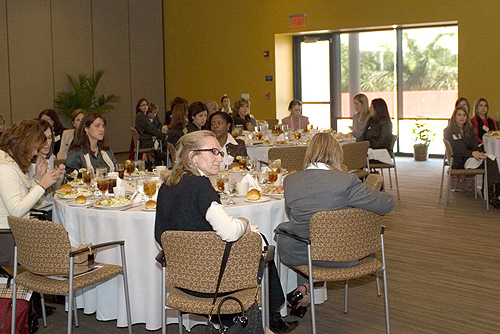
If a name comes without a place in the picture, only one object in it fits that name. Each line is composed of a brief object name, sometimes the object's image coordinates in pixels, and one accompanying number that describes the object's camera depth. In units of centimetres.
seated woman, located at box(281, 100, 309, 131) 1139
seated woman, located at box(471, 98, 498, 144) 963
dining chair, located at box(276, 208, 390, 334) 389
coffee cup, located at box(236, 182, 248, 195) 483
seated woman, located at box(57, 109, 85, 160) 846
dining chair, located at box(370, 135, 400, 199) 883
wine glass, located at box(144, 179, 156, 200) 462
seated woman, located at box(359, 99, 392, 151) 909
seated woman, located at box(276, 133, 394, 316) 402
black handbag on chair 275
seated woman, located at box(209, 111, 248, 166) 696
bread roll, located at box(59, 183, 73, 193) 498
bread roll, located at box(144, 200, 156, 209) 442
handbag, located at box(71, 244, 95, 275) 418
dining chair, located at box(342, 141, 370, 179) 744
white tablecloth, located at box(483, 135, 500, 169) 840
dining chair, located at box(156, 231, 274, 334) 342
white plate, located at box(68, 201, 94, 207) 468
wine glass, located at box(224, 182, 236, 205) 484
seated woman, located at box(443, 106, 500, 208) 834
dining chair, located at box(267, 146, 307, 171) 705
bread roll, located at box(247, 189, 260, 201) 461
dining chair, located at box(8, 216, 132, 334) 377
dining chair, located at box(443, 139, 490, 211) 824
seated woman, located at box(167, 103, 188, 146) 938
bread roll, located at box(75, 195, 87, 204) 469
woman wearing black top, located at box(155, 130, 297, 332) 345
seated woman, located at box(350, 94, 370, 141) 963
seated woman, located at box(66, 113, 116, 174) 598
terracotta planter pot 1321
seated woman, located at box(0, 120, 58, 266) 445
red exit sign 1421
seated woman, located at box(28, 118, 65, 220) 527
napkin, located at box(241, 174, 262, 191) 491
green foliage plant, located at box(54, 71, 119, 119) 1441
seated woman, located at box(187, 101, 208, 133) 827
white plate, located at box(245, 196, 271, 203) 460
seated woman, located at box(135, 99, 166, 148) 1152
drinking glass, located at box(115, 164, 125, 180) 552
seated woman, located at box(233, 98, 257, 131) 1133
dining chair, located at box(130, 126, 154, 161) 1123
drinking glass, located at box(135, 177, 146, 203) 471
